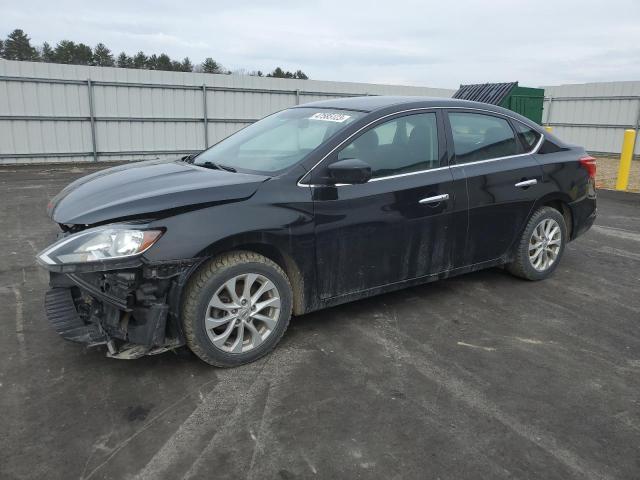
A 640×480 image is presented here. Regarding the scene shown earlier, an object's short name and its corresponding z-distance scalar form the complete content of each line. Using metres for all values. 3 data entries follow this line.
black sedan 2.99
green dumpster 13.13
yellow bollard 10.75
